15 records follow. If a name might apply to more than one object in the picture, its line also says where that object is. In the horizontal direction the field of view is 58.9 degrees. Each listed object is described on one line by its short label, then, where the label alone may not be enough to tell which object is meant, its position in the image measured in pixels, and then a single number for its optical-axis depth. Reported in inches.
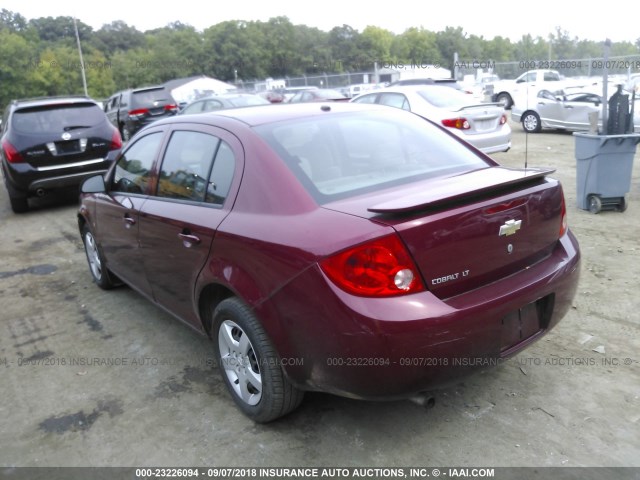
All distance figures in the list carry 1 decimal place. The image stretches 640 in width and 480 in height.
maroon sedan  96.2
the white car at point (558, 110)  553.6
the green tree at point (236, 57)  3432.6
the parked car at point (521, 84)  893.5
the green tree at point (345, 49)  3112.7
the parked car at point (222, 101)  607.2
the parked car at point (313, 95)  828.0
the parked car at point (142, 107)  726.5
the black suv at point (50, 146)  339.0
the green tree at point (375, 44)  3087.1
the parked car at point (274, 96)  1041.0
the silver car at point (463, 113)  387.2
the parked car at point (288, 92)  1078.8
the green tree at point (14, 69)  2279.8
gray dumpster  260.8
